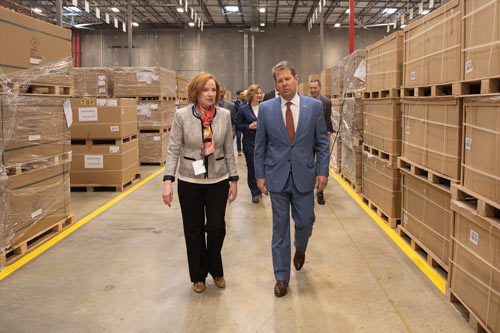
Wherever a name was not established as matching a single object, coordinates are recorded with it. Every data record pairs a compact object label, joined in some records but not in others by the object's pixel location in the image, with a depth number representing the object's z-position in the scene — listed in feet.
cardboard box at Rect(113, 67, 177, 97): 36.65
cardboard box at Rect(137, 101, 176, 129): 37.81
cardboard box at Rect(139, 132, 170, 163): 38.11
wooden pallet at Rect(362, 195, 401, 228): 19.11
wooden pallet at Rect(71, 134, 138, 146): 26.80
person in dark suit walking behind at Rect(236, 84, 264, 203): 23.29
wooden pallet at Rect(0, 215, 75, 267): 15.26
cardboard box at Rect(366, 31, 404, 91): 18.28
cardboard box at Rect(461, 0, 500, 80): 9.81
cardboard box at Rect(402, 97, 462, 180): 12.75
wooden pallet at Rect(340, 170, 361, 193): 26.25
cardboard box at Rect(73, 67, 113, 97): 34.73
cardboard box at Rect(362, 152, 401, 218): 18.84
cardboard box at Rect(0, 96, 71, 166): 15.02
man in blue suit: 12.04
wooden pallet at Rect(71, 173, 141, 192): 27.22
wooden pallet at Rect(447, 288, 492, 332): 10.02
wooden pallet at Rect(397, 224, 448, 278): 13.99
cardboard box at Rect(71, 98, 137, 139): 26.58
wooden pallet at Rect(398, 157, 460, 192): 13.62
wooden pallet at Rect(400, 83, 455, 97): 14.01
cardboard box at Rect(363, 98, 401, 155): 18.66
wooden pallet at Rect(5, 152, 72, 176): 15.44
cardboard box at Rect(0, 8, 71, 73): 15.14
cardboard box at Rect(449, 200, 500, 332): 9.29
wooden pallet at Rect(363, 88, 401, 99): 18.67
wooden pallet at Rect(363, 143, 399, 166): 18.65
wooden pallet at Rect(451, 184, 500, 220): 9.68
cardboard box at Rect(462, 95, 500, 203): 9.55
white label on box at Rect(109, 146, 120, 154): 26.73
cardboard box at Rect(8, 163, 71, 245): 15.47
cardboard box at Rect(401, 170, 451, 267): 13.69
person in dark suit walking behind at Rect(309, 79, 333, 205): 23.99
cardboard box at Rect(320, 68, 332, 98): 40.14
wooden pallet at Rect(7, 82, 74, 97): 15.34
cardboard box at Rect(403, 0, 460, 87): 12.79
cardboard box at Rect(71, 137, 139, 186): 26.68
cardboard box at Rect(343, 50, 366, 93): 23.75
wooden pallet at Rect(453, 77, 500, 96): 10.00
